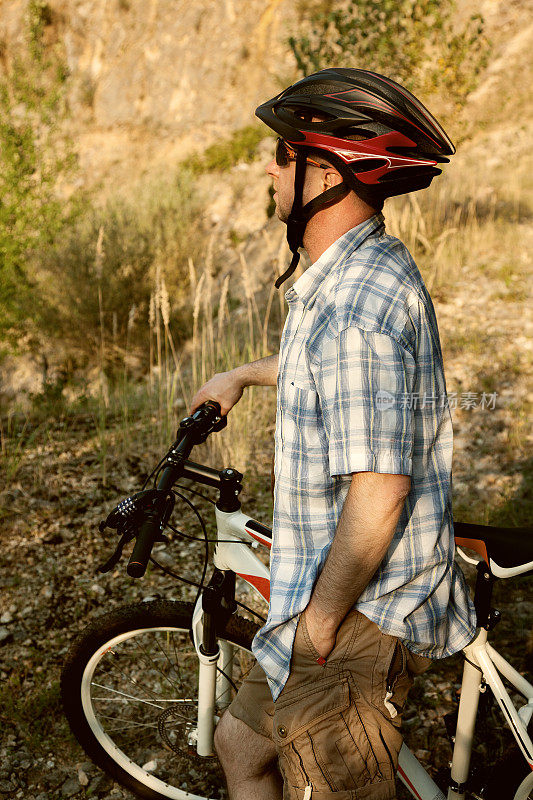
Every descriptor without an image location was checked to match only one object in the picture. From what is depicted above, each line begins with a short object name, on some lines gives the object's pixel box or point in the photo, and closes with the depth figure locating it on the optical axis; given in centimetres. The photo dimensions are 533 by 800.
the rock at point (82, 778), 246
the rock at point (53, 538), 378
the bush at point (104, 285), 813
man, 136
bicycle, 159
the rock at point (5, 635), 310
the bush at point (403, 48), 802
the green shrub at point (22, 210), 830
